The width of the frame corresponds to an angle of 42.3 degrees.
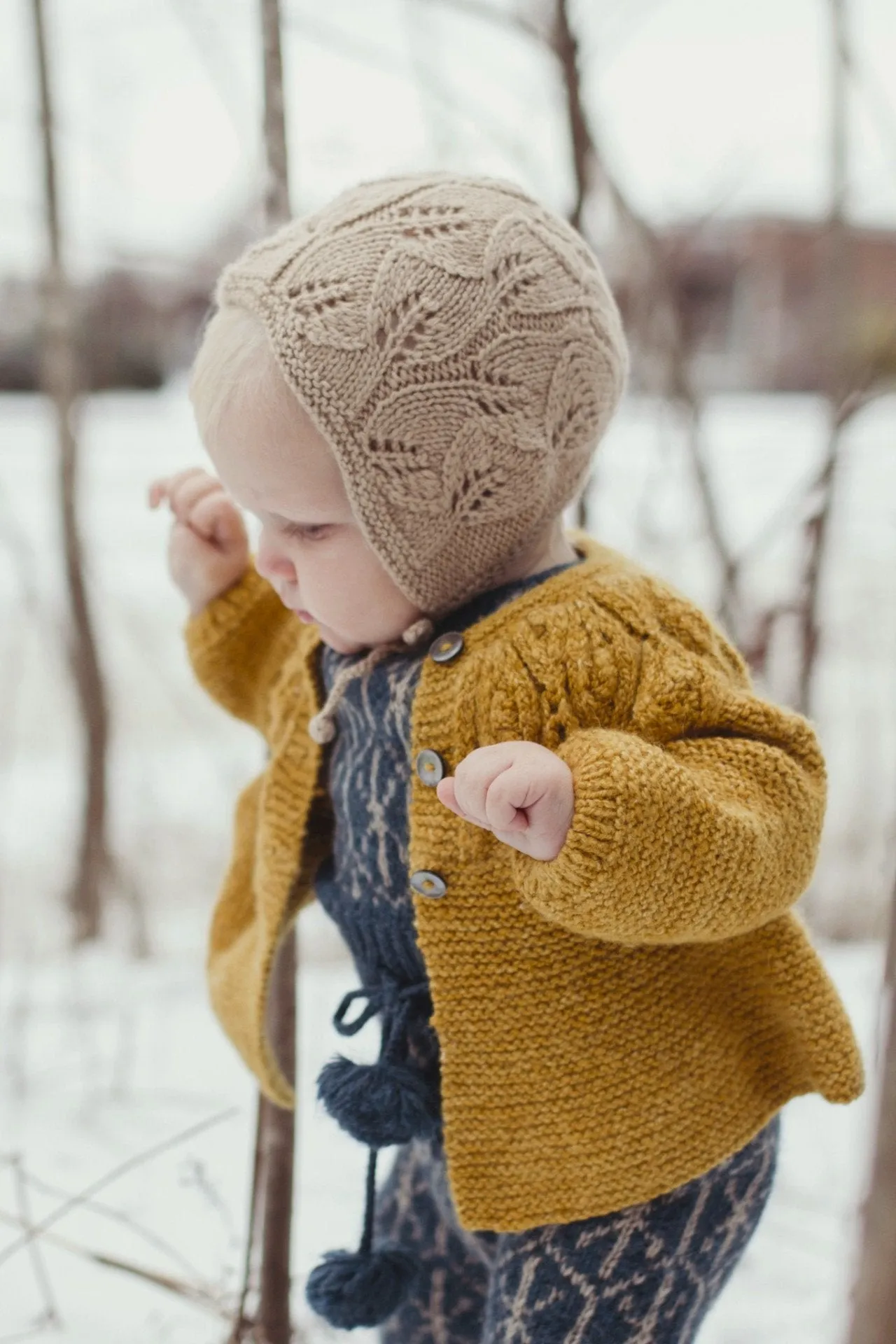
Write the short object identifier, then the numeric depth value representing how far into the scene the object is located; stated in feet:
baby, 2.70
